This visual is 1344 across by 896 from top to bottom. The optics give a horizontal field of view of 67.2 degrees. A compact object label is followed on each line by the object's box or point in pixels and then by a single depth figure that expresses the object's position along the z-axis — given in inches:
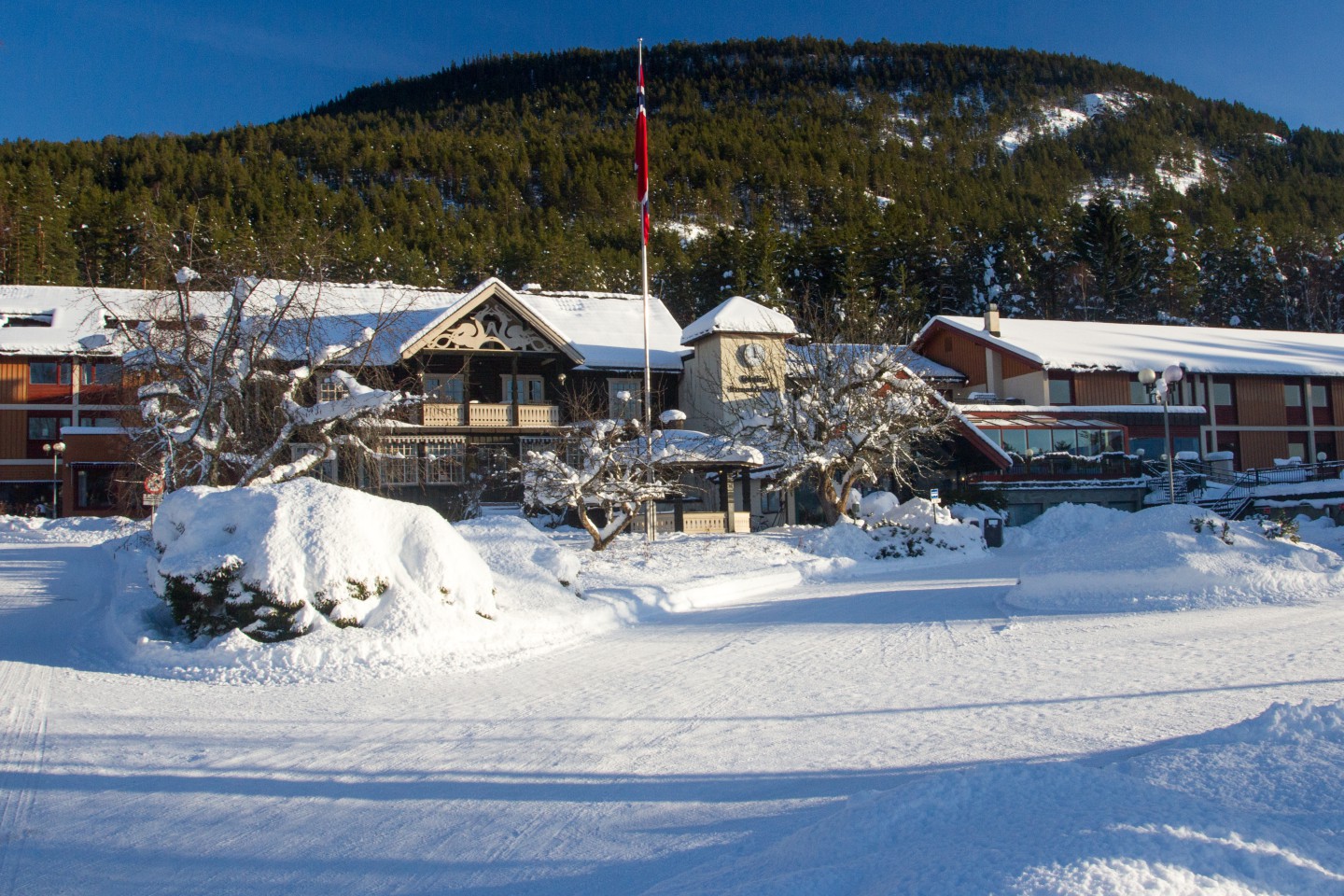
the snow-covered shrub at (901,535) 1074.1
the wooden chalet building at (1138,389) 1701.5
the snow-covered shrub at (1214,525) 653.3
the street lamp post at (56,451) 1459.6
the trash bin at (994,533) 1273.4
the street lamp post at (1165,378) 960.3
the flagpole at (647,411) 980.5
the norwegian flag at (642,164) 992.9
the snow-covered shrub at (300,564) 471.8
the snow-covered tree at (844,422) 1227.2
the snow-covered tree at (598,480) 964.0
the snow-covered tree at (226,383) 652.1
